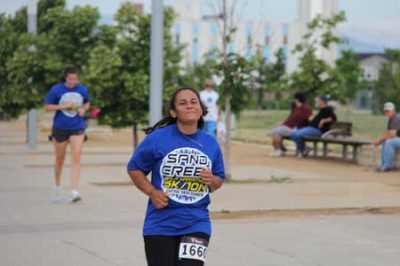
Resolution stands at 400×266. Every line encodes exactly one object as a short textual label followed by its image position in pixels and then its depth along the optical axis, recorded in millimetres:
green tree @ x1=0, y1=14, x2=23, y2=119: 26891
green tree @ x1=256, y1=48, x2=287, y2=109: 74000
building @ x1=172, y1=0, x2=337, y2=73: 127588
